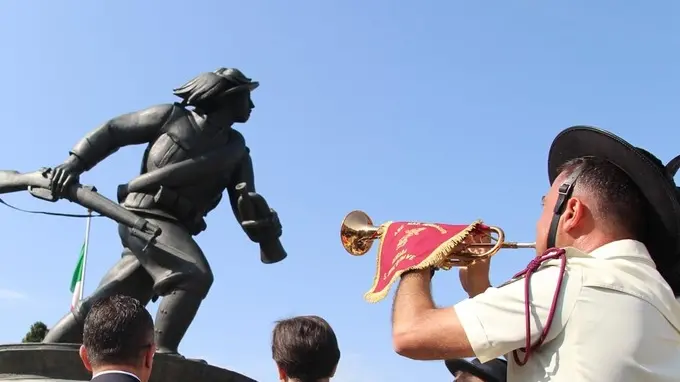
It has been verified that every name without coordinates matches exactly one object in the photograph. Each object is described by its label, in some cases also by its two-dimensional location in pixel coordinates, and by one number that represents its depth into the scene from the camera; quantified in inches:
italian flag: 563.4
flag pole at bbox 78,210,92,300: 565.4
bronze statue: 218.2
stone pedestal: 188.9
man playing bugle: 75.9
